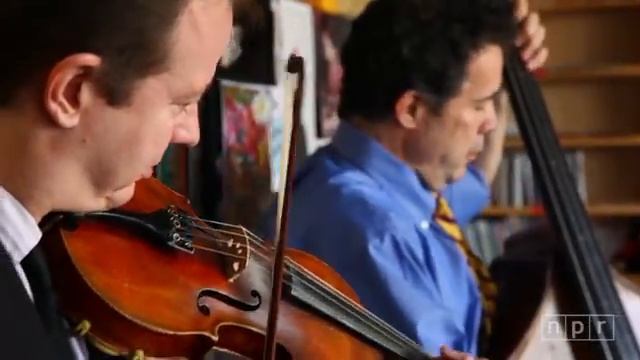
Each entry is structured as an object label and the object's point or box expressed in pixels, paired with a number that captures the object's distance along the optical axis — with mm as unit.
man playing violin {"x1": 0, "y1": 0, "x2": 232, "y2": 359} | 1907
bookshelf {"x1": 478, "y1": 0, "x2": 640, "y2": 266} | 5663
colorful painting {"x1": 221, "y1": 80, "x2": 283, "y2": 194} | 3066
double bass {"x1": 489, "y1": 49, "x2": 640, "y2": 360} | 2732
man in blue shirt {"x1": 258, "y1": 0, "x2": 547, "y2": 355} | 2727
